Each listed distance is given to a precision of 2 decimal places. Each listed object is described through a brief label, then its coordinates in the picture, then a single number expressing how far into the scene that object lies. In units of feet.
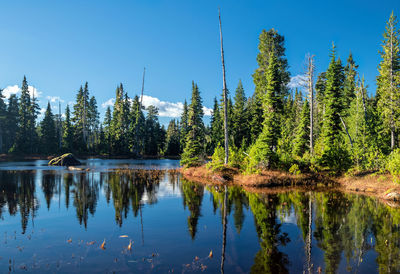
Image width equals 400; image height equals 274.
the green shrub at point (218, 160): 96.84
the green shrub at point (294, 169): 85.45
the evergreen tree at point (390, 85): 99.30
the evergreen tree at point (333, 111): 96.67
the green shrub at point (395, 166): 68.31
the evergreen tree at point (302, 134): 120.78
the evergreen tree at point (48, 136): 230.19
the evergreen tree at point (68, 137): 233.35
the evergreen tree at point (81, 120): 247.29
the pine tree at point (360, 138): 86.12
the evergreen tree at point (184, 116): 275.47
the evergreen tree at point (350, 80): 161.99
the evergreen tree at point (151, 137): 267.59
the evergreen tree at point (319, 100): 149.59
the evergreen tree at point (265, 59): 132.98
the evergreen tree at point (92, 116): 278.67
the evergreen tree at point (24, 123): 216.74
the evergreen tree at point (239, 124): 172.16
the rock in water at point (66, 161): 154.81
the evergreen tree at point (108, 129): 250.37
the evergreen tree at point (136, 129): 250.43
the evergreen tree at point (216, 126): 198.51
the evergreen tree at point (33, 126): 224.16
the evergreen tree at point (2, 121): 221.13
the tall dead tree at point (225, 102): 98.53
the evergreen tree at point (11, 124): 232.76
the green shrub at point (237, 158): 97.81
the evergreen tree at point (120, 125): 249.55
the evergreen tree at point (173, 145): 284.20
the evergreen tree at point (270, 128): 86.89
